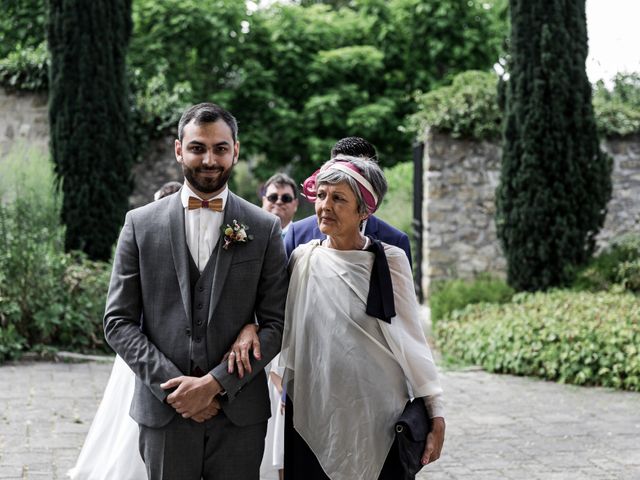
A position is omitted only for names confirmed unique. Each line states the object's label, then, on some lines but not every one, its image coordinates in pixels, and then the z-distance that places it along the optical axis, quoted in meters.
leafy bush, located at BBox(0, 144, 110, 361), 8.80
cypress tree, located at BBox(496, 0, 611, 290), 10.71
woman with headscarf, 3.20
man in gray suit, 2.99
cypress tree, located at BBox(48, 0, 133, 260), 11.80
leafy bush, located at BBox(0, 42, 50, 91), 13.20
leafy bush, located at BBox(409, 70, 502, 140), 12.48
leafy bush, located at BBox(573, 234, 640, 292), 10.12
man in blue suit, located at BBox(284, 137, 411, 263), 4.03
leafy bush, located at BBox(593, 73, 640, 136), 12.34
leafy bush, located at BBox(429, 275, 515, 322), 11.00
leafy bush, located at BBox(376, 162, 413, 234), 14.36
